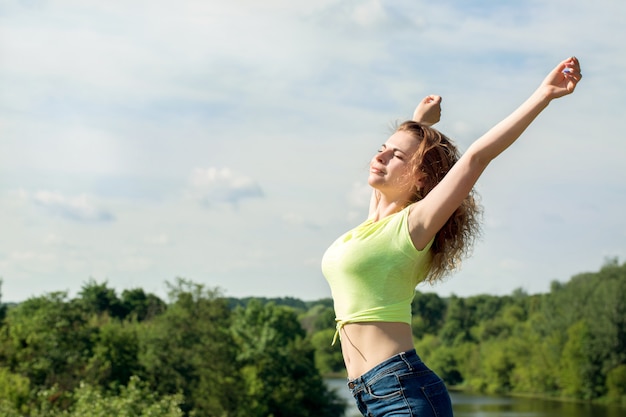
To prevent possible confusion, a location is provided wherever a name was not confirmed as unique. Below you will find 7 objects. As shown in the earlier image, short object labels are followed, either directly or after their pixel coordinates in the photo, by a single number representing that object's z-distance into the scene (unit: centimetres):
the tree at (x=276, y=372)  3853
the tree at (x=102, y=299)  4775
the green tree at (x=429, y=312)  8400
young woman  247
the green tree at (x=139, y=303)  5153
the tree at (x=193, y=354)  3466
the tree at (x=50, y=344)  3011
